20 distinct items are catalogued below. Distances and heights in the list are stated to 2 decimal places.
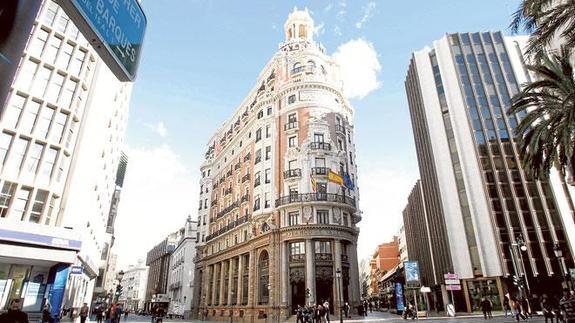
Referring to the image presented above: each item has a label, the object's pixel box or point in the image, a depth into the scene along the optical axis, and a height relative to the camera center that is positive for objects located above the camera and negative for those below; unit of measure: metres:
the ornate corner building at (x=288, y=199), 37.56 +12.07
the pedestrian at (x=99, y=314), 25.93 -0.73
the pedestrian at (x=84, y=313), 21.95 -0.55
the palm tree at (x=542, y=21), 15.10 +11.93
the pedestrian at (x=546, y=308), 18.31 -0.38
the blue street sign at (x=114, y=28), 3.19 +2.64
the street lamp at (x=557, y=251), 21.44 +2.89
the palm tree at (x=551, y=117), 17.22 +9.01
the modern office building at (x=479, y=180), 40.75 +15.13
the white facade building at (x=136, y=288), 129.94 +5.87
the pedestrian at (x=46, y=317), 19.92 -0.70
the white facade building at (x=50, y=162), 23.30 +9.77
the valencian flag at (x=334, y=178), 39.83 +13.36
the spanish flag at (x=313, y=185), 39.46 +12.43
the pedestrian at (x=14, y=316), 6.12 -0.20
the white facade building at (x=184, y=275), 63.94 +5.61
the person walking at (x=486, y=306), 27.36 -0.39
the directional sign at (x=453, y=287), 36.50 +1.39
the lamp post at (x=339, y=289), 33.23 +1.20
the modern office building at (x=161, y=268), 93.97 +10.12
